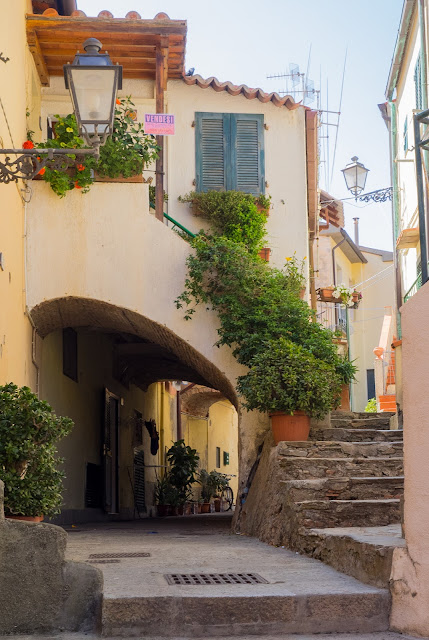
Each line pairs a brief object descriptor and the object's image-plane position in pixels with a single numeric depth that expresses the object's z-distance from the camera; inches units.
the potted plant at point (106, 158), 399.2
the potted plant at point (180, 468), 737.6
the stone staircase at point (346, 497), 197.9
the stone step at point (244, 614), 163.3
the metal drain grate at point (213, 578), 189.6
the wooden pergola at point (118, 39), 431.2
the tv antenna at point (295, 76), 951.7
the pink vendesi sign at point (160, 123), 394.9
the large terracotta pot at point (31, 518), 264.9
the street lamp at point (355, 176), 657.0
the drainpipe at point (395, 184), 601.0
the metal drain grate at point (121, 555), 244.7
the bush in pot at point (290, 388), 369.4
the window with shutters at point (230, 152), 515.2
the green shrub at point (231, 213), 491.2
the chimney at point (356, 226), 1520.3
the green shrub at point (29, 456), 260.1
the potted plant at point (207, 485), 830.5
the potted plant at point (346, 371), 405.1
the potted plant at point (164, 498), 739.4
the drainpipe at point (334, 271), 1083.7
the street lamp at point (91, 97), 253.4
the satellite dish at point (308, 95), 839.7
